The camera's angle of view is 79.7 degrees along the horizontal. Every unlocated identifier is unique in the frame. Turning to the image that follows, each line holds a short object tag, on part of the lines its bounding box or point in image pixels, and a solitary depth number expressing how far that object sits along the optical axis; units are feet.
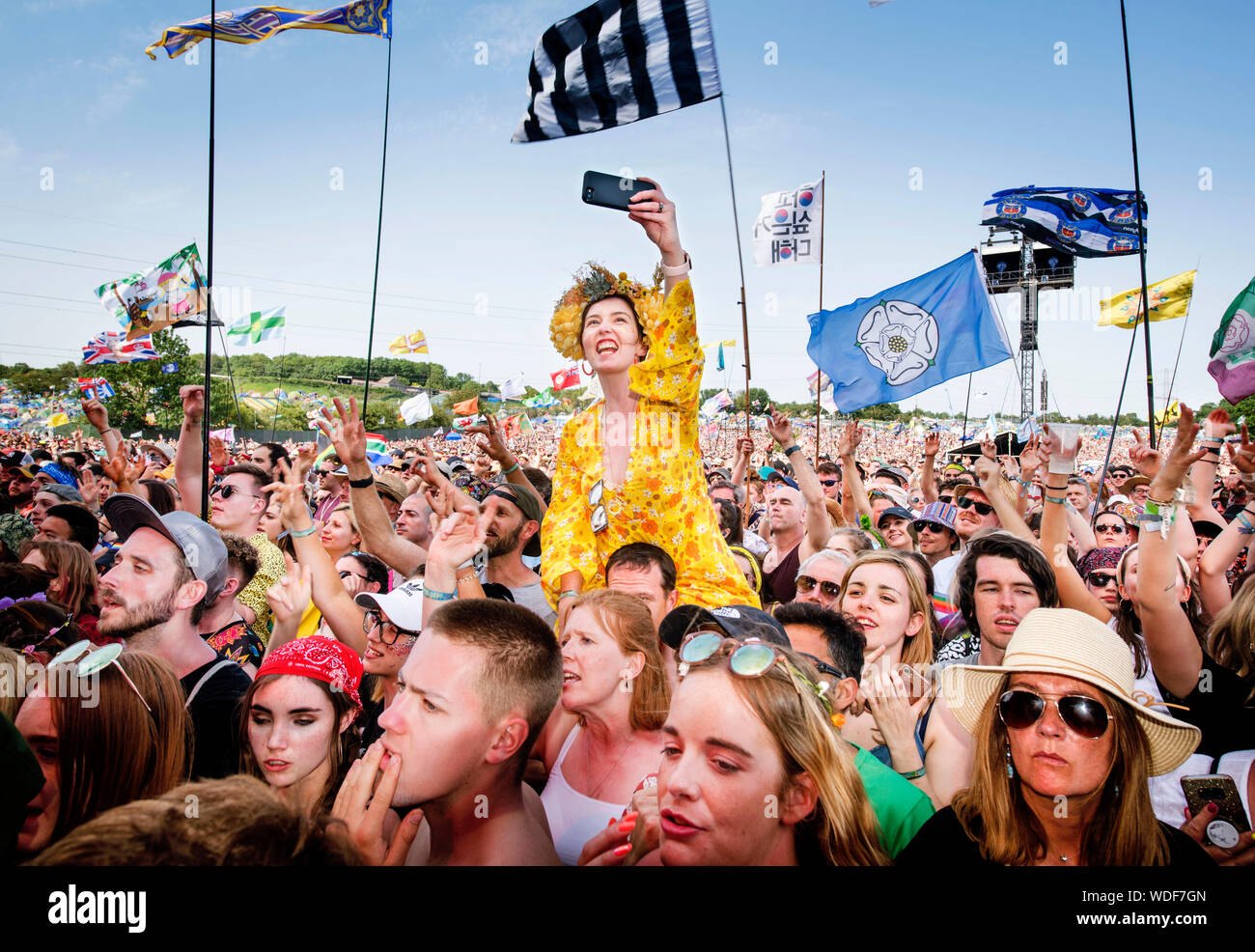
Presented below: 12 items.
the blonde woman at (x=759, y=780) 6.15
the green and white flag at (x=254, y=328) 59.00
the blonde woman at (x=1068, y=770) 6.28
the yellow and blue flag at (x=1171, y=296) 37.99
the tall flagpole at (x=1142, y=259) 16.81
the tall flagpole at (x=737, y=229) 14.48
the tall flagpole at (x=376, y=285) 20.07
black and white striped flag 12.88
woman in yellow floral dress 10.62
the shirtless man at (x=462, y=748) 6.56
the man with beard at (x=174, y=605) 8.89
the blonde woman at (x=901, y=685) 8.20
